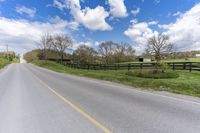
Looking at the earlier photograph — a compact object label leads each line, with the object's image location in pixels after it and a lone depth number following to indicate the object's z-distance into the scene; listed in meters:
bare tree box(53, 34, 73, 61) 38.50
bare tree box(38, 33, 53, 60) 38.18
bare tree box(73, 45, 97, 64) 42.69
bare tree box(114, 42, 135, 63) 42.06
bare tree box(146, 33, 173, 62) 31.02
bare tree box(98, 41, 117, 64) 45.54
